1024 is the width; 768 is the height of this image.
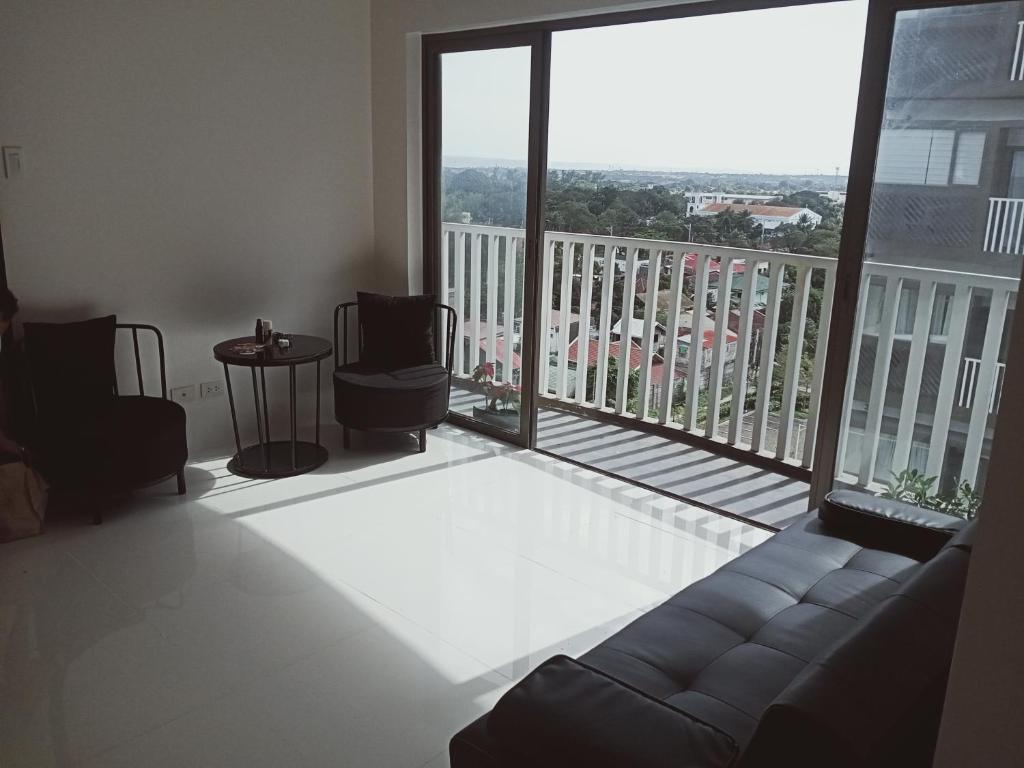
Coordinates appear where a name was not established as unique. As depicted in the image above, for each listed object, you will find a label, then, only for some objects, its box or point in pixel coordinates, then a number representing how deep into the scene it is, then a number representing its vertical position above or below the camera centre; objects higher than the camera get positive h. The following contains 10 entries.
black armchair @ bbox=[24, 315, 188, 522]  3.49 -1.02
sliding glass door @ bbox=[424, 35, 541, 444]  4.42 -0.10
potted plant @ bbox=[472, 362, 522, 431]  4.84 -1.19
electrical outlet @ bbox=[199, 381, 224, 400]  4.48 -1.08
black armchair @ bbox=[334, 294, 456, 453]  4.38 -0.97
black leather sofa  1.29 -0.91
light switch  3.61 +0.08
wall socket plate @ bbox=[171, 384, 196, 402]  4.37 -1.08
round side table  4.06 -1.30
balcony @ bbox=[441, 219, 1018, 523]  3.24 -0.82
